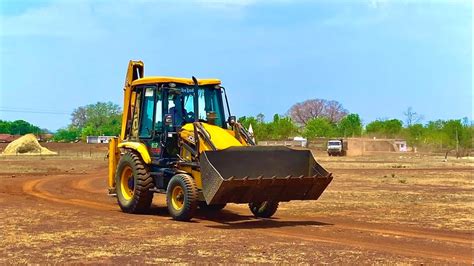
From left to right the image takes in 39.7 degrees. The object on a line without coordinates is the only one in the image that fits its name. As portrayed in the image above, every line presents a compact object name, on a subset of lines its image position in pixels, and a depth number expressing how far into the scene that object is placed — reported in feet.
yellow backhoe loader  43.39
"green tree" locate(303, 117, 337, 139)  456.86
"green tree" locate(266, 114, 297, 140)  412.98
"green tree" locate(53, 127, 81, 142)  509.76
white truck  252.01
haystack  224.53
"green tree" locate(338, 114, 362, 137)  460.96
